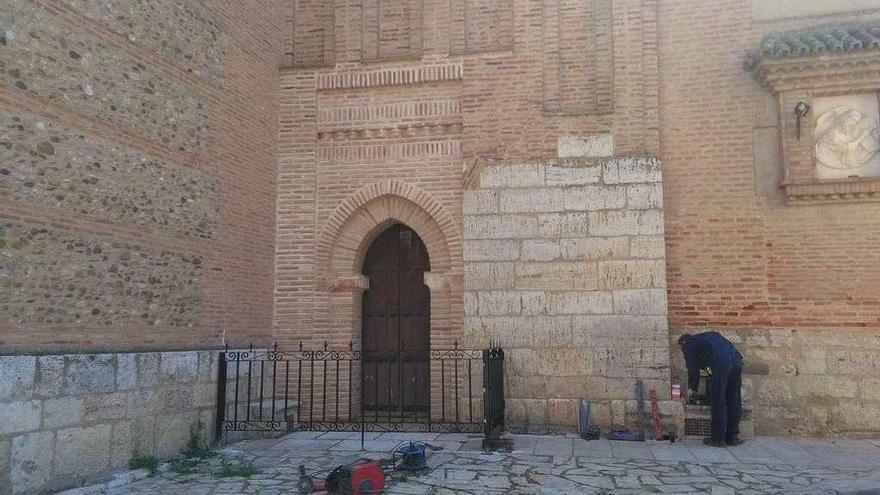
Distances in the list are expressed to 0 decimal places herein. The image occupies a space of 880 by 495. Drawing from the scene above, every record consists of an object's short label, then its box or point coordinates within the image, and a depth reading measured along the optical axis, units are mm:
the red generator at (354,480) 5258
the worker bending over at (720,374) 7355
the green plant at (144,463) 6379
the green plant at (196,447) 7093
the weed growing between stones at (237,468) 6161
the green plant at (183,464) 6489
